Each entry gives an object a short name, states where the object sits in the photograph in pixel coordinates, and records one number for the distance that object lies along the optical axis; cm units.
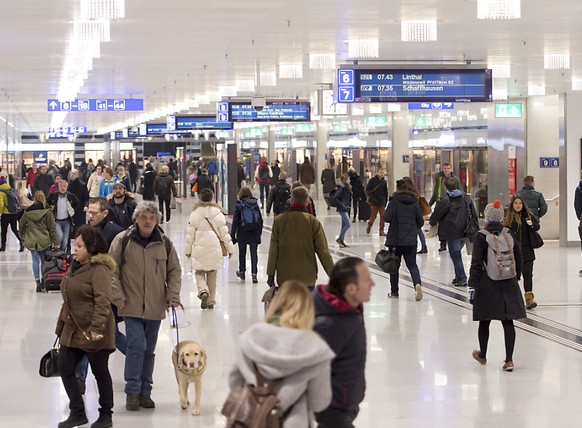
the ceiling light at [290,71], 2042
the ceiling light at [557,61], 1810
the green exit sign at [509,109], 2623
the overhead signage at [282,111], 3127
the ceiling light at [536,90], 2350
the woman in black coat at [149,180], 3328
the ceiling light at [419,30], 1428
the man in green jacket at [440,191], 2217
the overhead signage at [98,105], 3075
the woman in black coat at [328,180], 3491
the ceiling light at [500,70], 1987
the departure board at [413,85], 1877
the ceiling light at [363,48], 1652
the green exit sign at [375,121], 3803
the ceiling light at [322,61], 1833
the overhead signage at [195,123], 4172
